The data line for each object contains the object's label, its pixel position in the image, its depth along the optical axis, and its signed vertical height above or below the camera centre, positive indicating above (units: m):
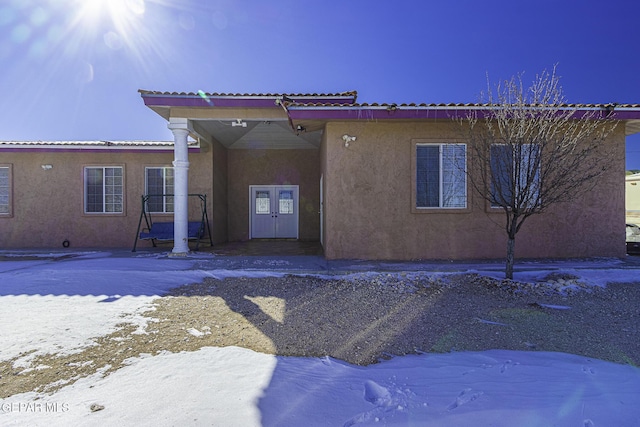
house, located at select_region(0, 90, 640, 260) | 7.26 +0.75
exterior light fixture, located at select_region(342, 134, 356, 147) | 7.30 +1.66
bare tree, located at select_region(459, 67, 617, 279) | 5.20 +1.06
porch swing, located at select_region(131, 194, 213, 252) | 9.45 -0.50
